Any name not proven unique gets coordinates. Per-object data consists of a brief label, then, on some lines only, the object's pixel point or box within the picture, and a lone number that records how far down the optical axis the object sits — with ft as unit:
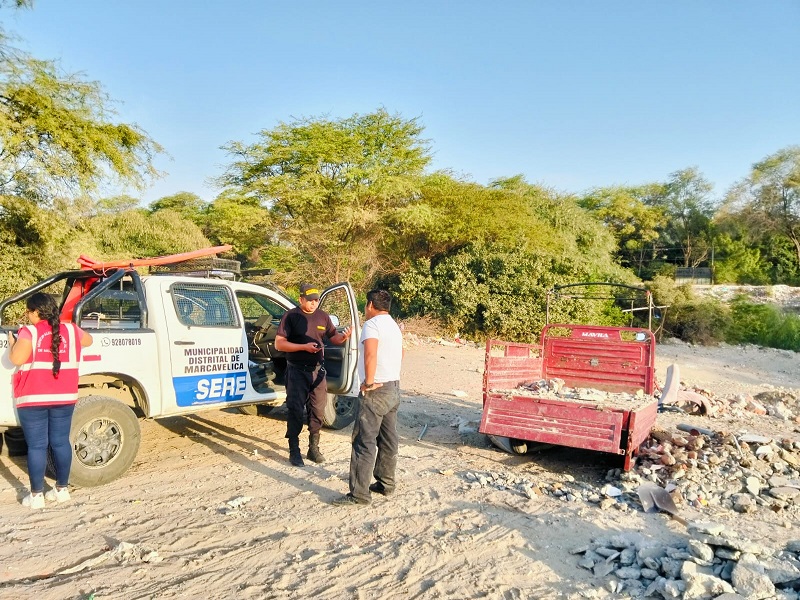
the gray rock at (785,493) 17.32
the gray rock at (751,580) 10.68
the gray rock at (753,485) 17.83
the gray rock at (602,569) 12.27
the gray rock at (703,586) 10.80
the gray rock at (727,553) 11.69
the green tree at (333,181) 64.39
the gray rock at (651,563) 12.14
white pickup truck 17.58
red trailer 19.47
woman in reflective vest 15.39
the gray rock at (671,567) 11.69
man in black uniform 19.85
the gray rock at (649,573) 11.92
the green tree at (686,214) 146.61
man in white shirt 16.06
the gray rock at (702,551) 11.87
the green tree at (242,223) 62.90
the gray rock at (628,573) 12.03
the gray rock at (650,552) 12.44
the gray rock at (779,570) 11.07
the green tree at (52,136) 43.34
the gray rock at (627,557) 12.51
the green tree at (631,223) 141.28
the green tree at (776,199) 131.64
